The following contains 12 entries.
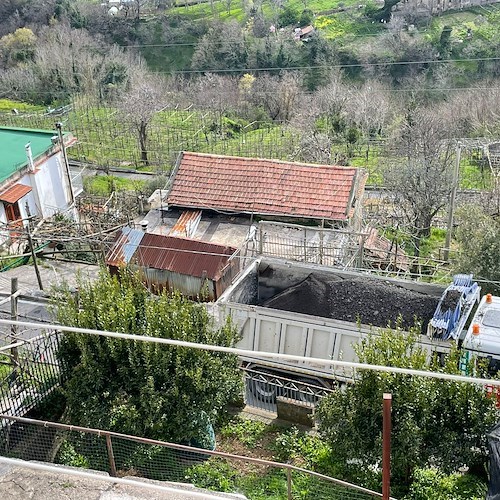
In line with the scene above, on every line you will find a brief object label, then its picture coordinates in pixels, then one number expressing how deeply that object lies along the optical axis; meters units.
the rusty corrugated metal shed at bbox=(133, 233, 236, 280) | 16.70
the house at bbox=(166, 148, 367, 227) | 20.80
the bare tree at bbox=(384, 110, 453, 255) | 24.77
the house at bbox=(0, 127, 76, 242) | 22.95
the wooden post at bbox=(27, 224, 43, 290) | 15.65
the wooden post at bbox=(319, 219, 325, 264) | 17.88
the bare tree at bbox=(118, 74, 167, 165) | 36.50
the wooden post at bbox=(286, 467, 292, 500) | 8.43
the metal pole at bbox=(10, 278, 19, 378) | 11.16
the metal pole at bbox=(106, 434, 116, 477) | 8.83
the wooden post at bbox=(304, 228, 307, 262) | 18.76
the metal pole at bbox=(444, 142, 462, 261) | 19.72
